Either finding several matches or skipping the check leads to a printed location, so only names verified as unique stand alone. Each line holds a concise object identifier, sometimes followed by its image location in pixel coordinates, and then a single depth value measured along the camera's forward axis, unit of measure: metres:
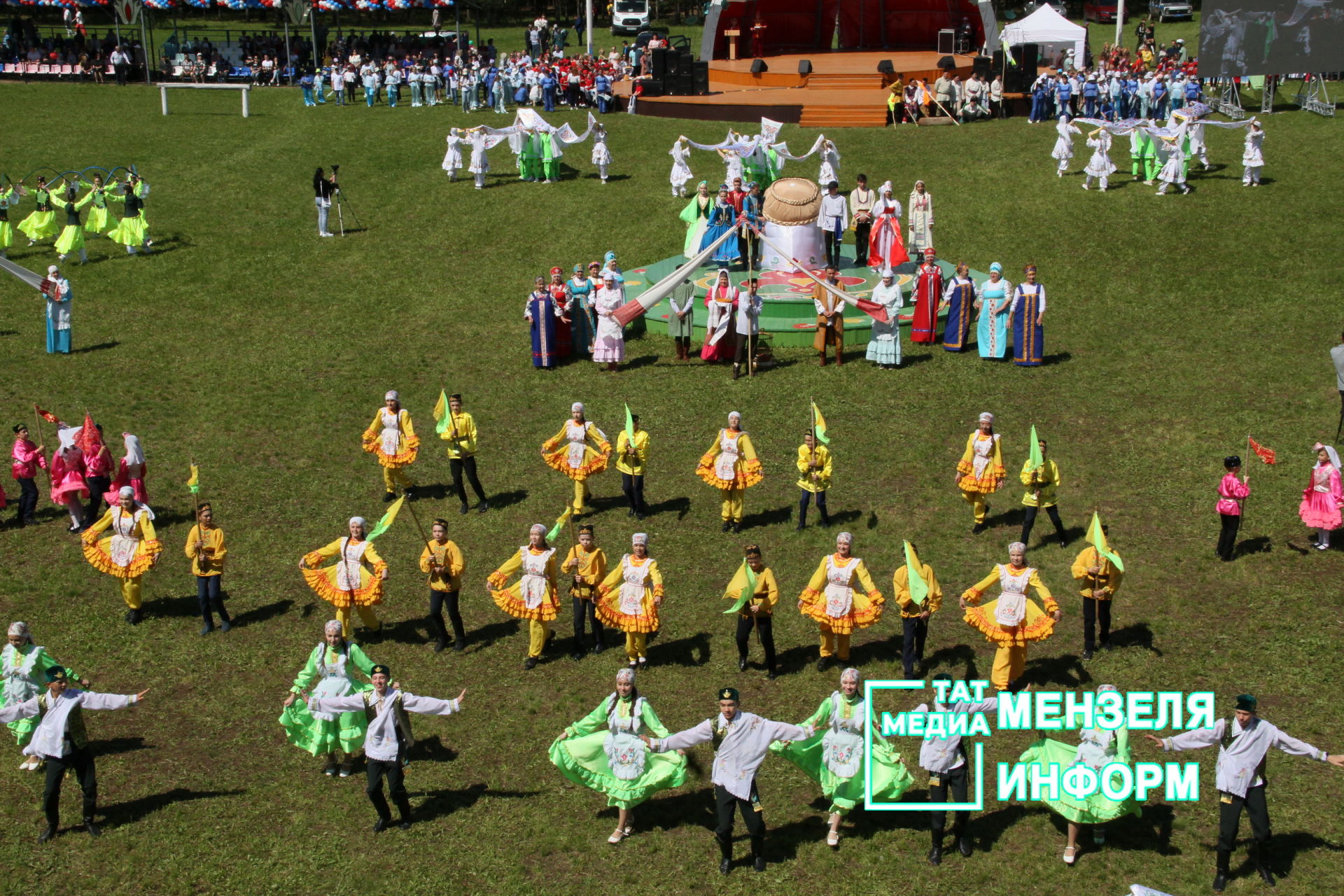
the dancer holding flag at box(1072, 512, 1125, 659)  14.20
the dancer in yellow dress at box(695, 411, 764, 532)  17.30
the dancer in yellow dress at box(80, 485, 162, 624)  15.80
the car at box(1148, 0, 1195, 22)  58.28
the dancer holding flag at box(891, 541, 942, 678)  13.73
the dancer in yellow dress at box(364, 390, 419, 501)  18.38
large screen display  36.41
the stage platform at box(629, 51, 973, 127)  39.03
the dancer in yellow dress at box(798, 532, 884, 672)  14.04
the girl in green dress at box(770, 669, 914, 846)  11.57
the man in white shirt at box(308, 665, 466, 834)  11.79
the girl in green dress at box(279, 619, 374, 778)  12.60
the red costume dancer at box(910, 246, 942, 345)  23.58
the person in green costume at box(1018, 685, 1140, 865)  11.26
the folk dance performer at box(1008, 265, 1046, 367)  22.52
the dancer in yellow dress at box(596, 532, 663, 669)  14.12
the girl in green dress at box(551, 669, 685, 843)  11.66
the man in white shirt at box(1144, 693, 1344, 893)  11.01
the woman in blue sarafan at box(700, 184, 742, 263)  26.64
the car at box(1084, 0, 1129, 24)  59.62
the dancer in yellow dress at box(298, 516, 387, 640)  14.96
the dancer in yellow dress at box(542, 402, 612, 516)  17.80
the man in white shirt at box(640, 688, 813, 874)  11.32
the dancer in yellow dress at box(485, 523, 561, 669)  14.46
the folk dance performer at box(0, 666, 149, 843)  11.88
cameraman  30.70
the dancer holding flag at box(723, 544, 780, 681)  14.03
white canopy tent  43.34
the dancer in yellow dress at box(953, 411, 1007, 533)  17.06
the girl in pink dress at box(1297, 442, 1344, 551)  16.12
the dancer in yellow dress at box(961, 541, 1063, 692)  13.44
